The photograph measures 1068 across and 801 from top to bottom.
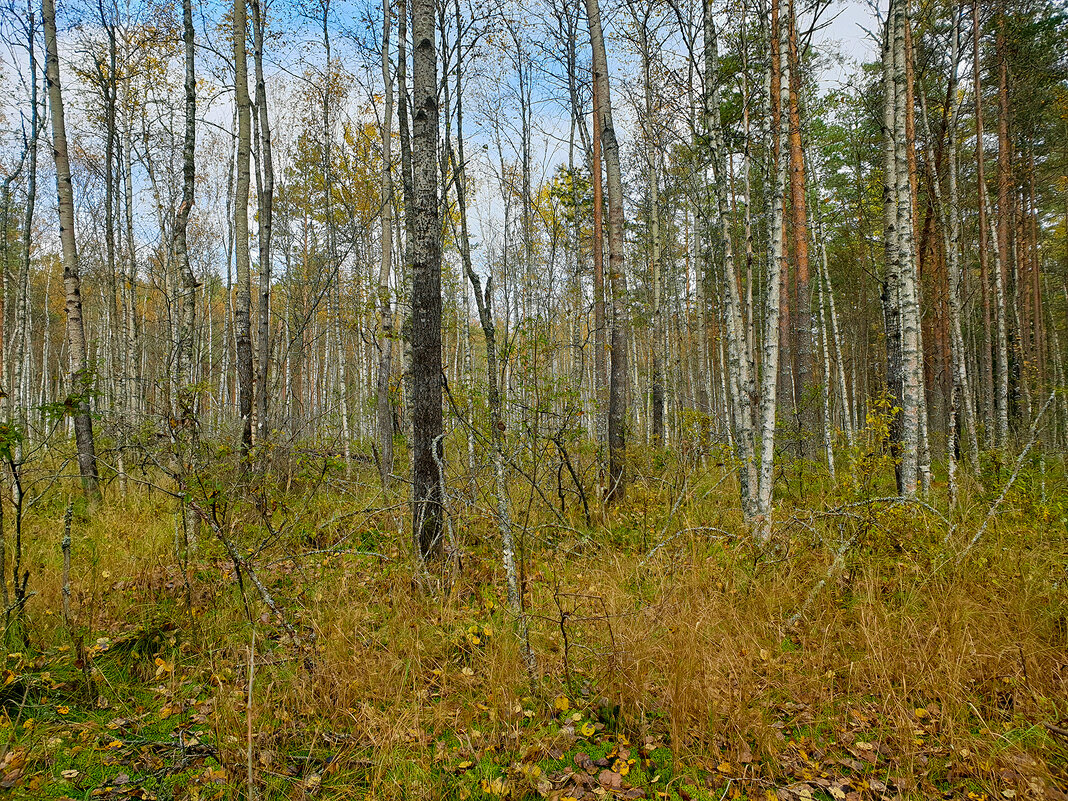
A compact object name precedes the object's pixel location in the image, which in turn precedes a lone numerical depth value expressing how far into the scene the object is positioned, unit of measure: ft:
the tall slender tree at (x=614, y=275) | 21.29
